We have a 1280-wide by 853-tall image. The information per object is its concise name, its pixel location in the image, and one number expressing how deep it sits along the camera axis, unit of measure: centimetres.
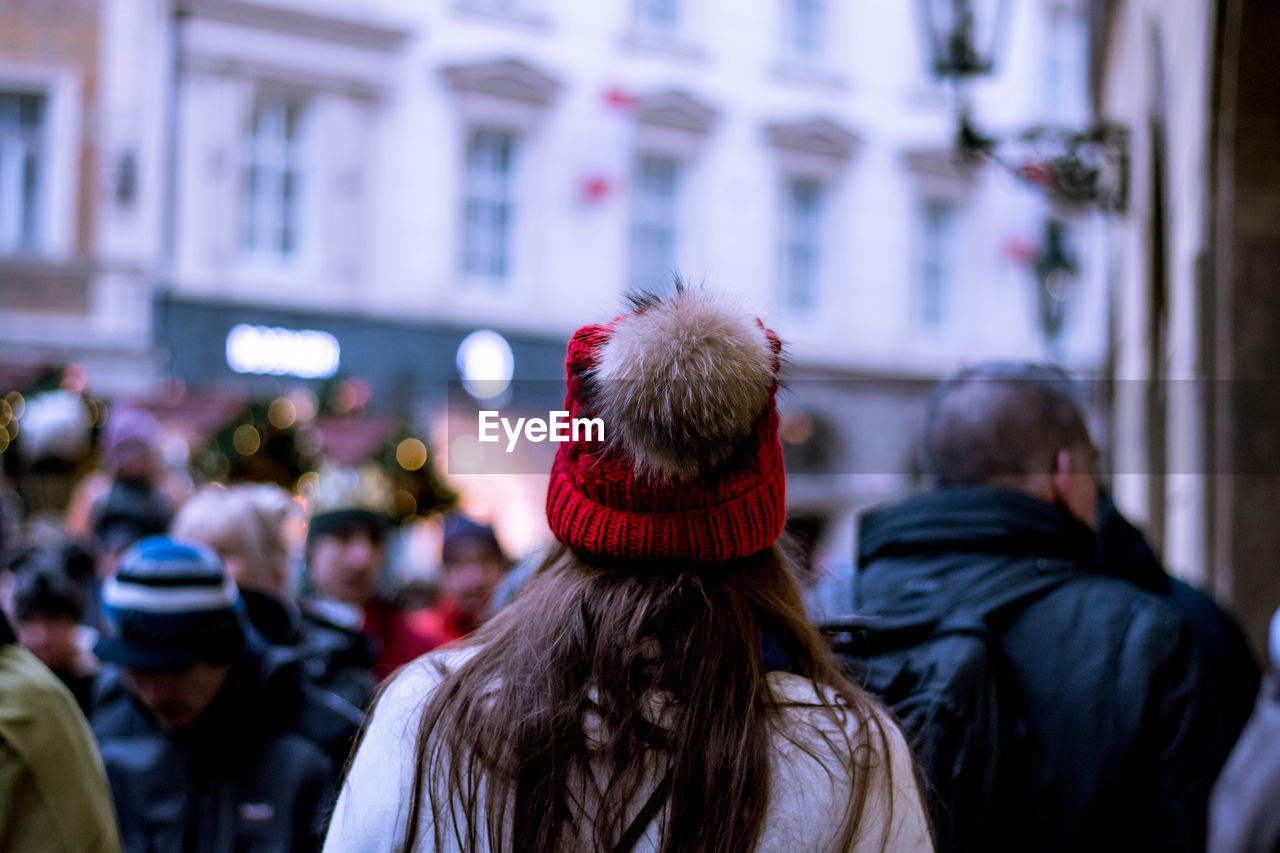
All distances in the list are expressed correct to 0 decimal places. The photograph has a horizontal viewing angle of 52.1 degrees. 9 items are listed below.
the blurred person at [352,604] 368
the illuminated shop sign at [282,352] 1606
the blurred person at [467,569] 501
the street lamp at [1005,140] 616
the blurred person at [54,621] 375
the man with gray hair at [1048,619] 219
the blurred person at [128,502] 615
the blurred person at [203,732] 270
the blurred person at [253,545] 348
